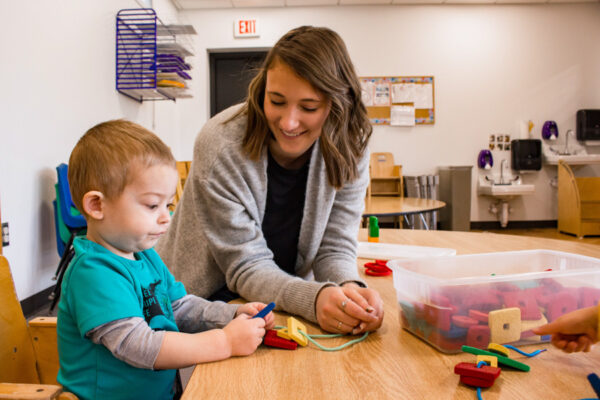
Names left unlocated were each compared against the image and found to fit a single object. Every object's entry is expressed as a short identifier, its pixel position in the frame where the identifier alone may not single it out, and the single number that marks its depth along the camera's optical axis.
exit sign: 5.35
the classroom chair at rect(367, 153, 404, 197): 5.38
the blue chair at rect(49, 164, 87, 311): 2.47
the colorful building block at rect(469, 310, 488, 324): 0.61
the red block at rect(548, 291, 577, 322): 0.63
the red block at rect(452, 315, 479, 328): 0.61
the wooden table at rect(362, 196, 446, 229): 2.53
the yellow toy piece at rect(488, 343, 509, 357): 0.58
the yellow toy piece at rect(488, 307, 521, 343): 0.61
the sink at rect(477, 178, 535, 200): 5.23
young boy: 0.62
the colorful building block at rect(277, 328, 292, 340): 0.65
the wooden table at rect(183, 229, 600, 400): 0.50
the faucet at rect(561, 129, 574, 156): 5.54
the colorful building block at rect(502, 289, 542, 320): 0.61
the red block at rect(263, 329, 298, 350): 0.64
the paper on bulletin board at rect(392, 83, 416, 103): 5.52
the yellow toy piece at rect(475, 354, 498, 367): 0.54
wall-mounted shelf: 3.62
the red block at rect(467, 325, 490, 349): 0.61
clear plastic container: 0.60
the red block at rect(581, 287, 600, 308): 0.63
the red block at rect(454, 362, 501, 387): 0.50
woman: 0.91
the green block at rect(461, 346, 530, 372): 0.55
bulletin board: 5.52
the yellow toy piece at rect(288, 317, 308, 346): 0.65
